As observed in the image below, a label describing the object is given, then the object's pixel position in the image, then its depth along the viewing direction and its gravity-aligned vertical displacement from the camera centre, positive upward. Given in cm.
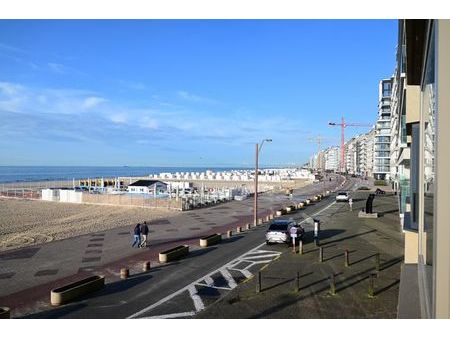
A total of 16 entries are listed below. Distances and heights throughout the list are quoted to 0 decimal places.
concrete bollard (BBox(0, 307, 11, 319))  1279 -436
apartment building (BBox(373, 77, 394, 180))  10738 +923
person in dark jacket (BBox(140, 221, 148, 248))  2687 -412
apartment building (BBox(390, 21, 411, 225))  2552 +49
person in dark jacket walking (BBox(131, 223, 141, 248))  2640 -419
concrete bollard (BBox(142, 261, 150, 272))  2022 -466
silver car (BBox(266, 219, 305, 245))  2577 -393
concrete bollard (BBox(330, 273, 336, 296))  1494 -424
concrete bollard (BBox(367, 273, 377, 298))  1457 -417
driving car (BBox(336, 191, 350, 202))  5773 -401
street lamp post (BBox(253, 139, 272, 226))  3578 +52
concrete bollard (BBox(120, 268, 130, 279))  1894 -469
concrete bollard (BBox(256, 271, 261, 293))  1523 -427
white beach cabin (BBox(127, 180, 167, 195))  6525 -310
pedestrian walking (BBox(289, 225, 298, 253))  2381 -366
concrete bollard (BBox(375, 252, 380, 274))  1798 -409
